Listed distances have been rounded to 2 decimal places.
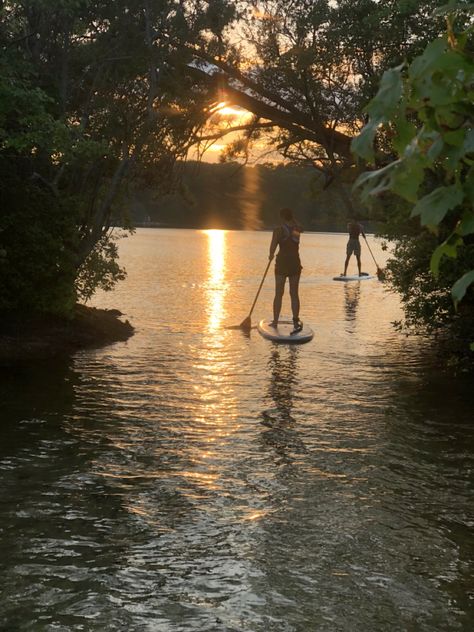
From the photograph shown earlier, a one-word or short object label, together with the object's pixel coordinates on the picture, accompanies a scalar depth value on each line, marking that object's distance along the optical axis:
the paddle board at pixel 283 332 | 17.42
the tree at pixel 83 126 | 15.55
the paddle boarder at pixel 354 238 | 33.47
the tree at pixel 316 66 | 17.23
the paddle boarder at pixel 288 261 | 17.92
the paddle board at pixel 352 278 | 36.00
